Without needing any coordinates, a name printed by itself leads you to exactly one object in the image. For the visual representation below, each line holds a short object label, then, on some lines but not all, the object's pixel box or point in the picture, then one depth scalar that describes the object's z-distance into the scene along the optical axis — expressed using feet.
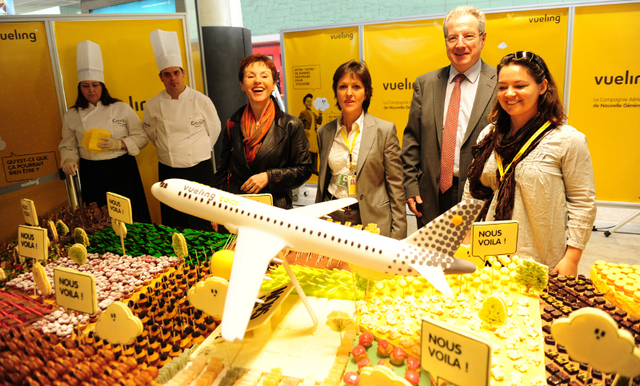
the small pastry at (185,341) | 5.64
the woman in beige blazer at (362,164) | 8.87
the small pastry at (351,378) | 4.75
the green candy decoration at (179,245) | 7.88
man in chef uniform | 11.96
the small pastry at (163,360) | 5.30
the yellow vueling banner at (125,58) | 12.28
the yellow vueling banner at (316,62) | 18.28
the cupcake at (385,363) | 4.95
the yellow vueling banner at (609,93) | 14.89
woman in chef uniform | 11.59
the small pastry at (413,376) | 4.71
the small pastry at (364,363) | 5.03
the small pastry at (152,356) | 5.35
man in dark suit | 8.66
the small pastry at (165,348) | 5.47
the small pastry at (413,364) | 4.92
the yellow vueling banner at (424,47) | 15.51
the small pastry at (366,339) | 5.41
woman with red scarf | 9.16
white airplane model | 4.84
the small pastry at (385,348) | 5.21
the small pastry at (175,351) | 5.45
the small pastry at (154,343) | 5.49
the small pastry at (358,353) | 5.21
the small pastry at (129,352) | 5.42
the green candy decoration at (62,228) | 9.12
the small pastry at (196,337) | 5.75
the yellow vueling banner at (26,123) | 11.56
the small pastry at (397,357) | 5.08
